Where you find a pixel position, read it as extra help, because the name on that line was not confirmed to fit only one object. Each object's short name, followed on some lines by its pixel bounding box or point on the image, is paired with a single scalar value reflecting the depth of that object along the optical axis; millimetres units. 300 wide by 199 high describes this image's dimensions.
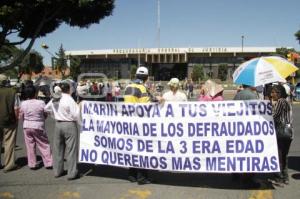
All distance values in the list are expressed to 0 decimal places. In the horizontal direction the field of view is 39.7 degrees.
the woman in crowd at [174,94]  7073
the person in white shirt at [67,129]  6789
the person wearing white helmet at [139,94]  6600
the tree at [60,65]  49088
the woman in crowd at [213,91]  6711
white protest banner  6184
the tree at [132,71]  87812
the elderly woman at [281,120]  6316
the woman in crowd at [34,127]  7453
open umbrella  6148
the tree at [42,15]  20000
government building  97375
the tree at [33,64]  21938
